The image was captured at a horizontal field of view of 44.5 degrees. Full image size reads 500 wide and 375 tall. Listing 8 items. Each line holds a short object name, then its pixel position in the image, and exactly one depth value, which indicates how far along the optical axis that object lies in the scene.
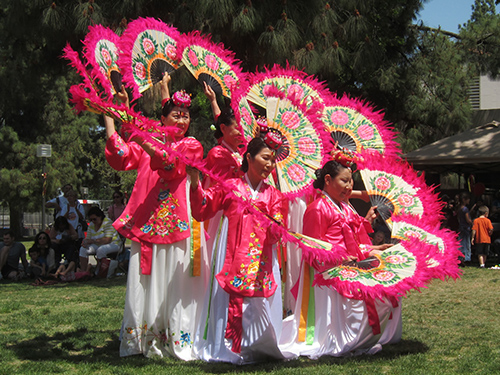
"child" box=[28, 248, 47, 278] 9.27
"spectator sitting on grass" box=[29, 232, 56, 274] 9.33
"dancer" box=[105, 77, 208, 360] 4.10
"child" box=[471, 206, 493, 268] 10.18
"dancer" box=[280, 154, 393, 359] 4.09
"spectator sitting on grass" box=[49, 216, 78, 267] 9.51
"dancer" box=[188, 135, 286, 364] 3.83
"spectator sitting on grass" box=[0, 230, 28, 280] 9.59
